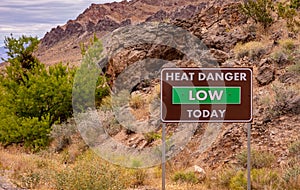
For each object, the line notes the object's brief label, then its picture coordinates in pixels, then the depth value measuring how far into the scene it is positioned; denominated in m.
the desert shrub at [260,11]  20.58
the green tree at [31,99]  19.67
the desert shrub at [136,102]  18.10
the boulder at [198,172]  11.03
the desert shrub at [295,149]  10.98
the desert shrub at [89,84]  20.59
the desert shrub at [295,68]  14.58
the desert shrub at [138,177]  10.66
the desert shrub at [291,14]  19.09
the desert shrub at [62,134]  18.31
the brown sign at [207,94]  8.70
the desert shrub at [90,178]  8.55
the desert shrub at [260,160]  10.93
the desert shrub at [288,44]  16.83
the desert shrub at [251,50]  17.32
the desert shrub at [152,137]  14.91
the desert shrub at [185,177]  10.72
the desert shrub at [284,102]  12.97
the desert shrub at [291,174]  9.21
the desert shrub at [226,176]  10.37
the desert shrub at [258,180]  9.51
